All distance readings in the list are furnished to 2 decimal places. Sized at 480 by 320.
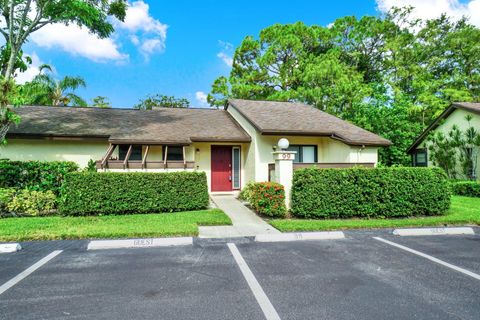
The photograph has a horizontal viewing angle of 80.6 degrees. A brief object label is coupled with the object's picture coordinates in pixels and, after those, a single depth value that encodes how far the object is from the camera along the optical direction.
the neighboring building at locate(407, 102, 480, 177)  17.05
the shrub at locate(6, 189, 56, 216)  9.69
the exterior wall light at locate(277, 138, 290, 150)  10.16
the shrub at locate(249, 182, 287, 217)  9.55
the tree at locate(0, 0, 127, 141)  11.32
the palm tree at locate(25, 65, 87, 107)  21.72
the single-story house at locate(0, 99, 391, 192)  13.00
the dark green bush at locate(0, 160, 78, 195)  10.25
